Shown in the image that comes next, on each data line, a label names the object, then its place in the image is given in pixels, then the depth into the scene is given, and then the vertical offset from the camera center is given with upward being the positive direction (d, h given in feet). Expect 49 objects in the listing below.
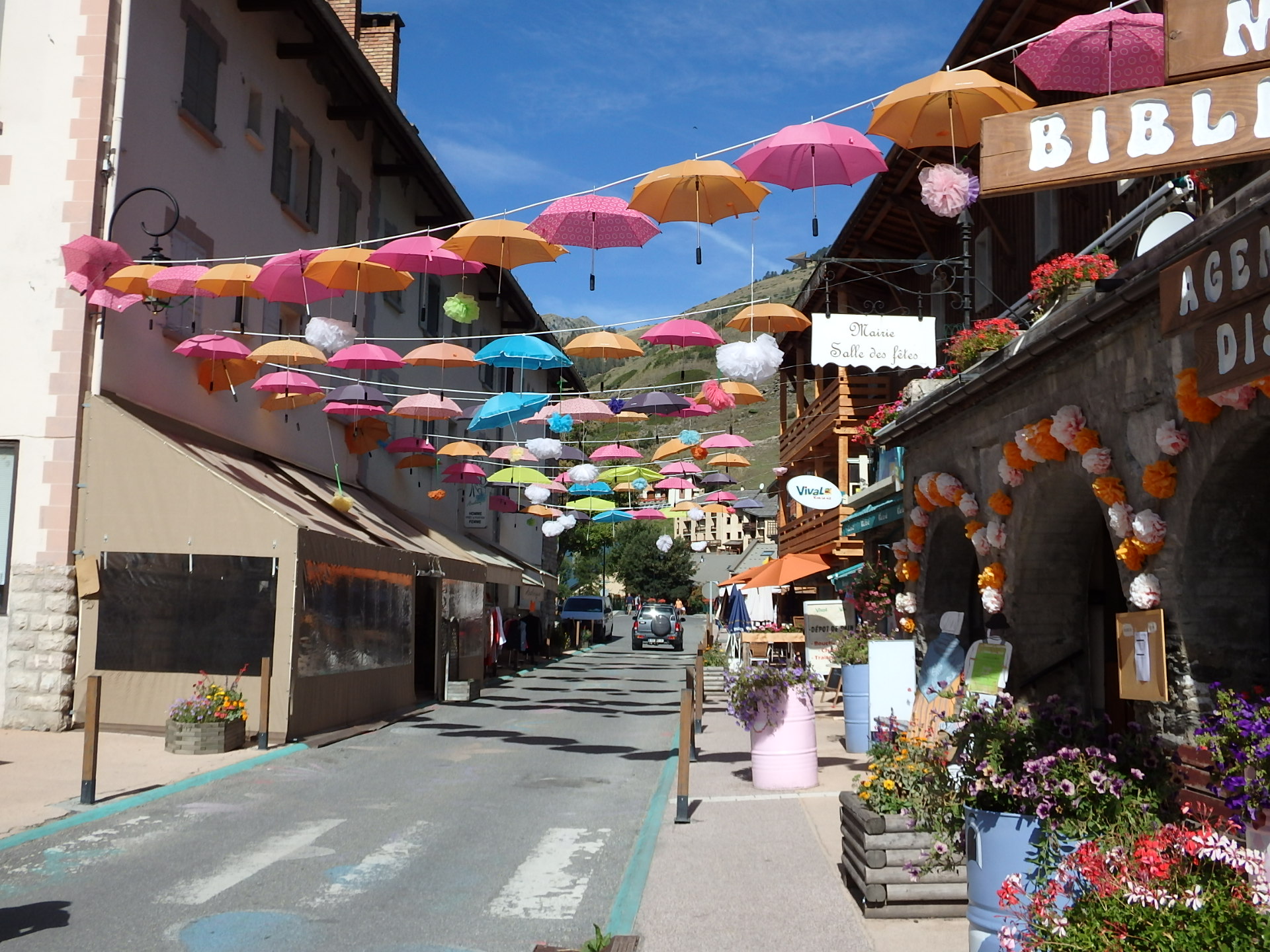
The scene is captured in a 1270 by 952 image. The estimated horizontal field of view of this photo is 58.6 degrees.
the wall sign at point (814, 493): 69.15 +7.92
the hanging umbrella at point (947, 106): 29.32 +13.48
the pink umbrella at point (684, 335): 48.78 +12.46
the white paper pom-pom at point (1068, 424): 27.78 +4.91
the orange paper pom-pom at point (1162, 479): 23.38 +3.01
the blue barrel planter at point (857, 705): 47.65 -3.48
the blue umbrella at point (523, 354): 54.24 +12.80
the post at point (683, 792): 32.63 -4.92
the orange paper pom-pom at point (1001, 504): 33.68 +3.58
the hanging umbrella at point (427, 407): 64.28 +12.01
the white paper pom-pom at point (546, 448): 72.08 +10.88
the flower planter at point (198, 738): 44.80 -4.82
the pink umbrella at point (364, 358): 53.16 +12.14
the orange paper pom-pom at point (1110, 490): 25.59 +3.05
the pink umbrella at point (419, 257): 40.57 +13.02
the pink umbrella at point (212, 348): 51.06 +12.15
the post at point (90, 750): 33.86 -4.04
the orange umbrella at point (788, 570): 69.56 +3.29
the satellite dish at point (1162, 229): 29.01 +10.21
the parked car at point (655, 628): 166.71 -1.08
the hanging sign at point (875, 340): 46.37 +11.65
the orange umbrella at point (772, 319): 46.98 +12.60
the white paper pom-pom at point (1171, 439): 22.81 +3.77
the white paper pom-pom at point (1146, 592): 23.97 +0.71
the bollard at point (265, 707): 46.98 -3.77
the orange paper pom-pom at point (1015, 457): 31.76 +4.67
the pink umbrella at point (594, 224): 38.27 +13.47
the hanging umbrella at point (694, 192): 33.88 +13.01
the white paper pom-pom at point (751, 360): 42.57 +9.82
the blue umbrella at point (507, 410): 64.28 +12.01
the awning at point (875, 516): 54.19 +5.39
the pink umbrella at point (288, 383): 57.41 +11.82
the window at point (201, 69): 55.77 +27.45
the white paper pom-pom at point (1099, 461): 26.14 +3.78
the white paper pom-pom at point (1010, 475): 32.53 +4.28
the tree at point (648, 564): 332.19 +16.70
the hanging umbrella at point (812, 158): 32.86 +13.55
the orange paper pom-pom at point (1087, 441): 26.86 +4.36
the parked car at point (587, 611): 166.20 +1.37
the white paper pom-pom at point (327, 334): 45.27 +11.32
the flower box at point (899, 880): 21.95 -4.97
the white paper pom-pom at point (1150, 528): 23.71 +2.05
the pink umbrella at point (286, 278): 41.91 +12.60
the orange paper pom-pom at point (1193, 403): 21.48 +4.24
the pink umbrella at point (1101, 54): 27.04 +13.79
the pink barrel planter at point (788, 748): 37.76 -4.26
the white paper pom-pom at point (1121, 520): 25.23 +2.36
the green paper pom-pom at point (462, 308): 50.55 +13.85
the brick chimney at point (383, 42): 92.02 +47.02
